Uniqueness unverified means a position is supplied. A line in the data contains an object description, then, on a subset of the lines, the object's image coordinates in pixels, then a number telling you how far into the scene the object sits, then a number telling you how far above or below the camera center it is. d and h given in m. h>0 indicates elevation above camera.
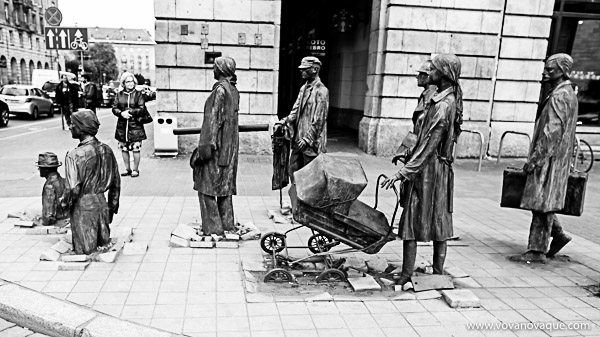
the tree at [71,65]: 76.91 +1.63
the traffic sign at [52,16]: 14.19 +1.79
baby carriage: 4.18 -1.17
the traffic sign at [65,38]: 14.09 +1.11
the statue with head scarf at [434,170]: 4.18 -0.73
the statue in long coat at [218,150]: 5.26 -0.81
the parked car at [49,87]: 27.53 -0.85
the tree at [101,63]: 76.09 +2.35
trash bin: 11.15 -1.40
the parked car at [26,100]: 21.25 -1.36
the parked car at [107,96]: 34.72 -1.54
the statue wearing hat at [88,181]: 4.60 -1.09
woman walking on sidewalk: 9.02 -0.78
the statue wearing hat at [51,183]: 5.42 -1.32
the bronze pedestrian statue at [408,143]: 4.52 -0.53
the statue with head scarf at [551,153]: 5.02 -0.62
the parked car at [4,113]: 18.05 -1.70
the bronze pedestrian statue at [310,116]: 6.27 -0.42
